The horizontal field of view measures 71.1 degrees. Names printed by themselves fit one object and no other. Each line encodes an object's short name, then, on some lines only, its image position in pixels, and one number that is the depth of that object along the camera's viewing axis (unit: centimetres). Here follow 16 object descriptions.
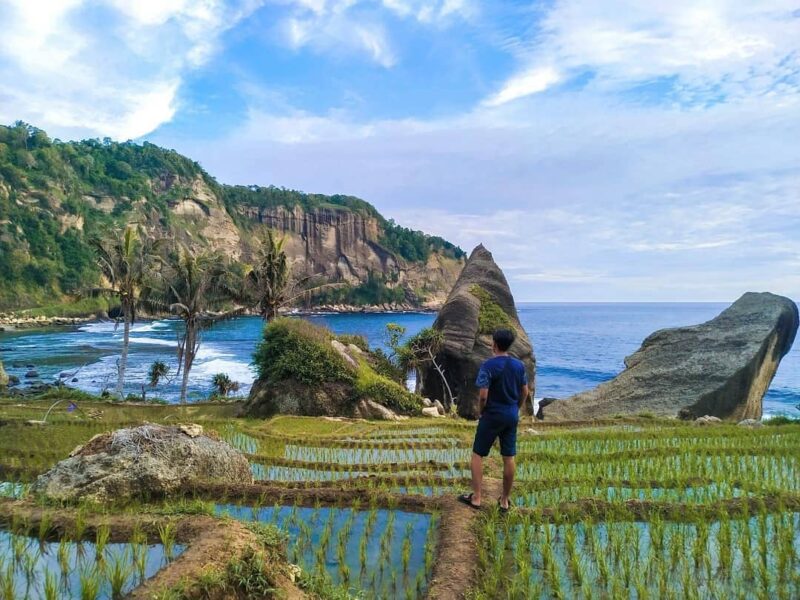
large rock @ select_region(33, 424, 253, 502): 779
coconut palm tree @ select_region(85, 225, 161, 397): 2548
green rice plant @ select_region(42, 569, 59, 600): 473
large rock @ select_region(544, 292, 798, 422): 2445
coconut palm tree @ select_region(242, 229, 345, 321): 2700
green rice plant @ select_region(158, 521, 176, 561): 584
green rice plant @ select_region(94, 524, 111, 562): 584
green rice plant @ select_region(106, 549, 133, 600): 504
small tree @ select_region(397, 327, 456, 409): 2723
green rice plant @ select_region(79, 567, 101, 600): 480
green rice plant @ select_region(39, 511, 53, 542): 645
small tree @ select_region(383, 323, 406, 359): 2920
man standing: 682
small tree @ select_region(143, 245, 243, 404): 2686
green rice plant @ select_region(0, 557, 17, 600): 479
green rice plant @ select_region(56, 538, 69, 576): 561
